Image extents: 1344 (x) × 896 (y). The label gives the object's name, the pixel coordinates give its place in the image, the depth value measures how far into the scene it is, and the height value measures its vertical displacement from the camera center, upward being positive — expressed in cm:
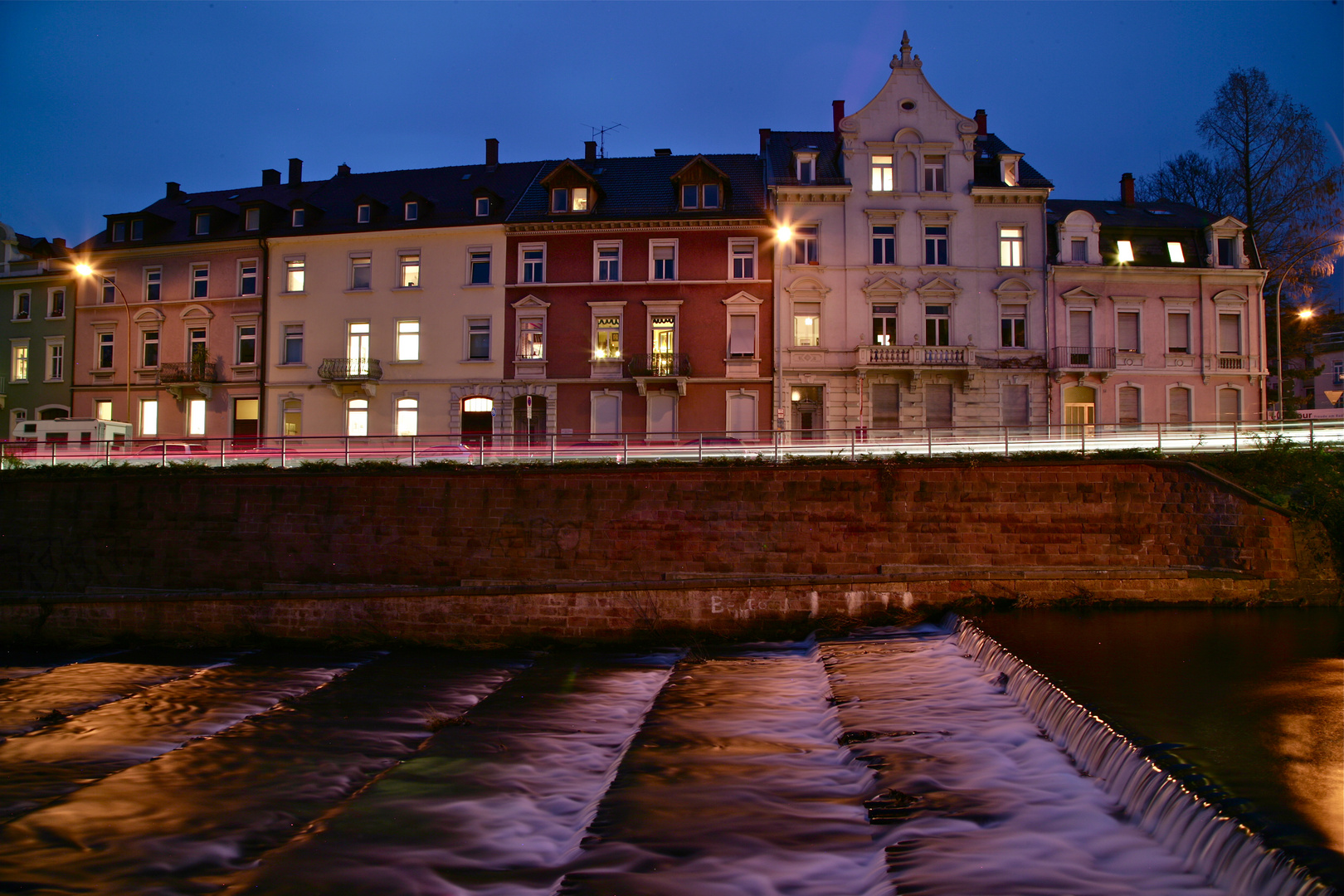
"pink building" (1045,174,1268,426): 3020 +594
